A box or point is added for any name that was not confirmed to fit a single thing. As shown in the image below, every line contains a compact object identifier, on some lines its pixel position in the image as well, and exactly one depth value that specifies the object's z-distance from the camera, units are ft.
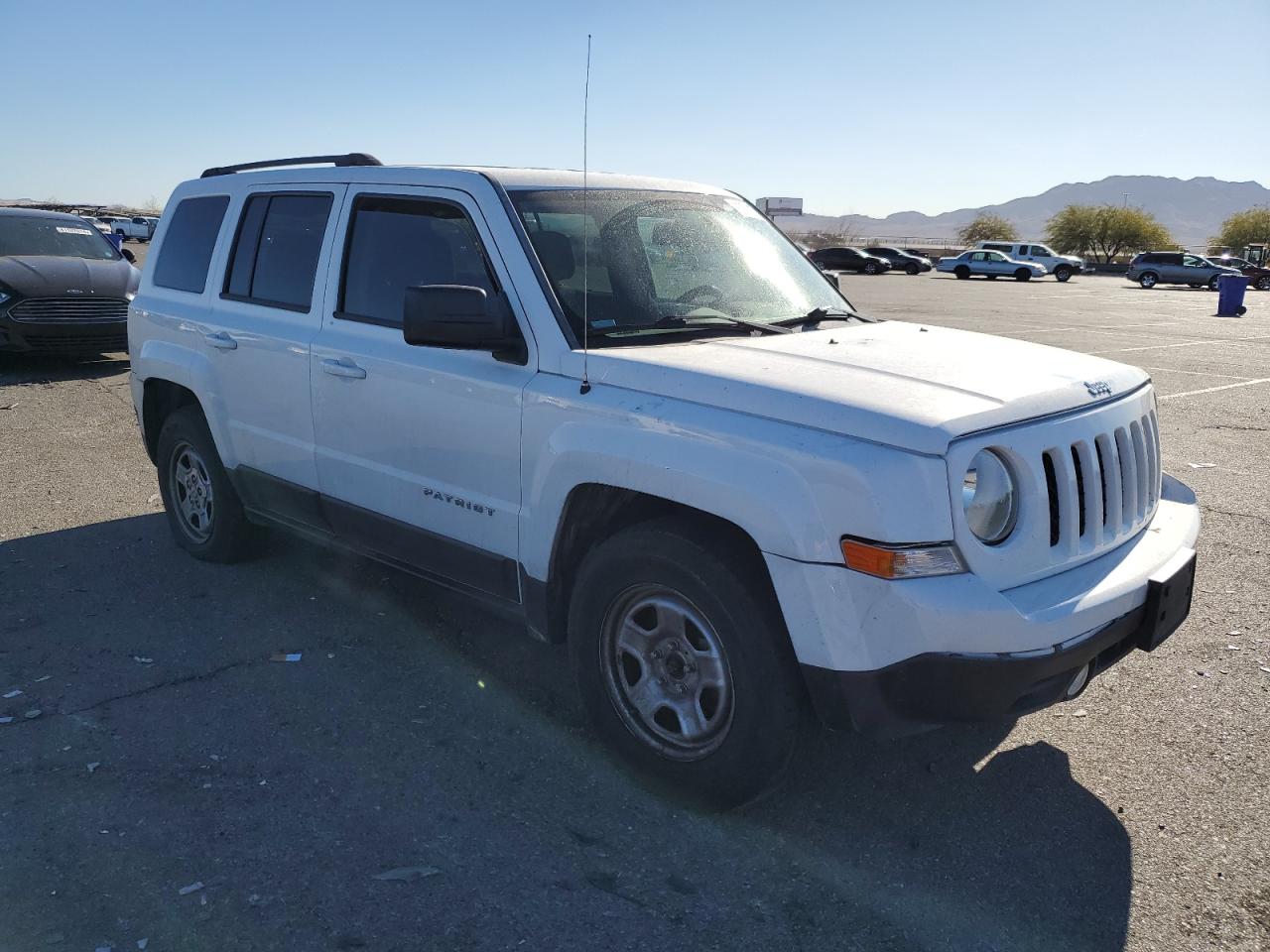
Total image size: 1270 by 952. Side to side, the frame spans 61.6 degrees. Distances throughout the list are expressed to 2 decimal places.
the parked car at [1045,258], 163.94
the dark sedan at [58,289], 38.40
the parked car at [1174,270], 144.77
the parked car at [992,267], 158.40
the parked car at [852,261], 174.50
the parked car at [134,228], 176.93
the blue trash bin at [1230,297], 88.33
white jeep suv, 9.36
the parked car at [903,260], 180.96
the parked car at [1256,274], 142.00
